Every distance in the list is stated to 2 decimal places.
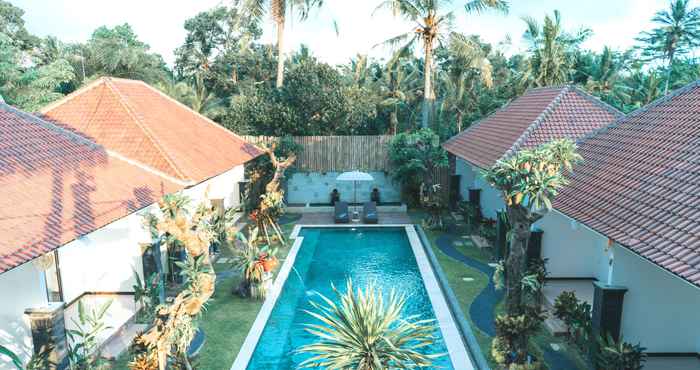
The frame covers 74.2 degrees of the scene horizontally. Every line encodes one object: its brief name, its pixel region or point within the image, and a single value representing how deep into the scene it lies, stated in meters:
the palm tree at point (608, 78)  32.12
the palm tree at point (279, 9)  27.46
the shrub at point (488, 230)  18.19
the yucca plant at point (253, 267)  13.78
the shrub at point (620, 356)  8.60
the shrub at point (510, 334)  9.59
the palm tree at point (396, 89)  34.41
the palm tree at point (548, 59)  31.14
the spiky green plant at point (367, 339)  7.64
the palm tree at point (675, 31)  44.12
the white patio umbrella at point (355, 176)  23.36
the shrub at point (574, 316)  10.13
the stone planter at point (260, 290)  13.74
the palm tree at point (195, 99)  31.50
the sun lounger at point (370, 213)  22.72
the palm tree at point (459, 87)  33.96
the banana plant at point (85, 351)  8.66
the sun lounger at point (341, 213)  22.84
